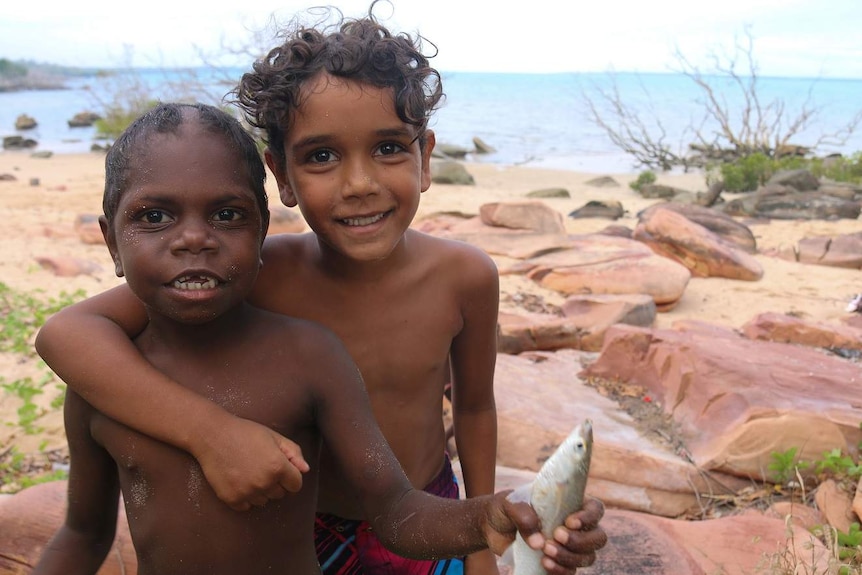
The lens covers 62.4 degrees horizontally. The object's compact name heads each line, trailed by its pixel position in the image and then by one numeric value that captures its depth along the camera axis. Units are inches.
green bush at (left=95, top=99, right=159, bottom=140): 636.7
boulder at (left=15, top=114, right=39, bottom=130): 1205.7
